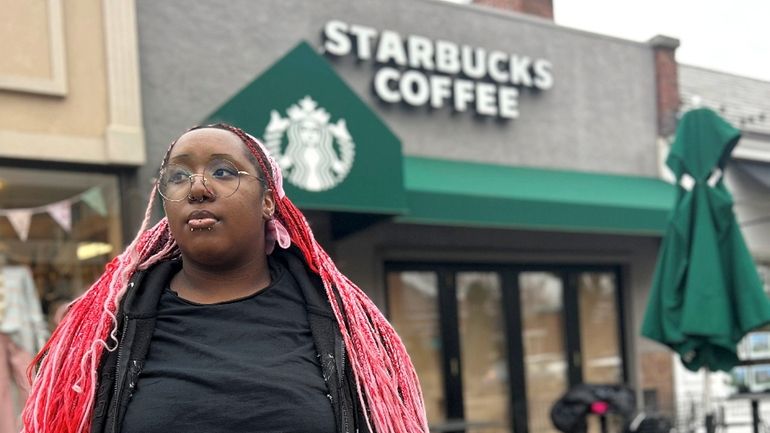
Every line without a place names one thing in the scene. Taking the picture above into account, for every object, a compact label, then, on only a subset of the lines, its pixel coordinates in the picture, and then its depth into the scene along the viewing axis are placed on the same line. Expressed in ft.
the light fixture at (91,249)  20.11
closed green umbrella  16.33
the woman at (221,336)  5.03
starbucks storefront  19.62
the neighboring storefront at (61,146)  18.75
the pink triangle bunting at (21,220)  19.08
